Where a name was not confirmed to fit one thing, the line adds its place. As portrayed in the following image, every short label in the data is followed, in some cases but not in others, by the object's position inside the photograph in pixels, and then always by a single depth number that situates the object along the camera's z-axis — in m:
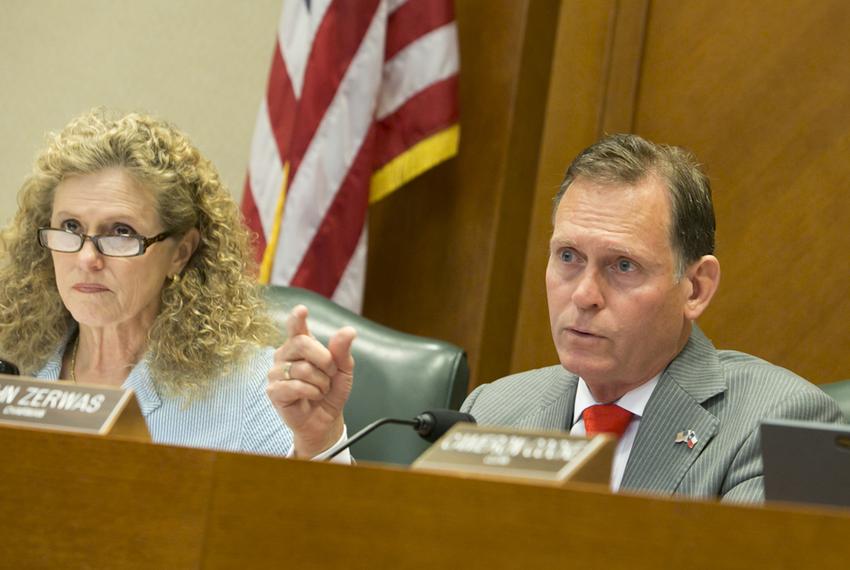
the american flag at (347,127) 5.36
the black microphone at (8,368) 4.57
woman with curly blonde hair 4.88
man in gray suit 4.58
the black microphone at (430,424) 4.37
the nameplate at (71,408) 4.27
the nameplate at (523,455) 4.14
